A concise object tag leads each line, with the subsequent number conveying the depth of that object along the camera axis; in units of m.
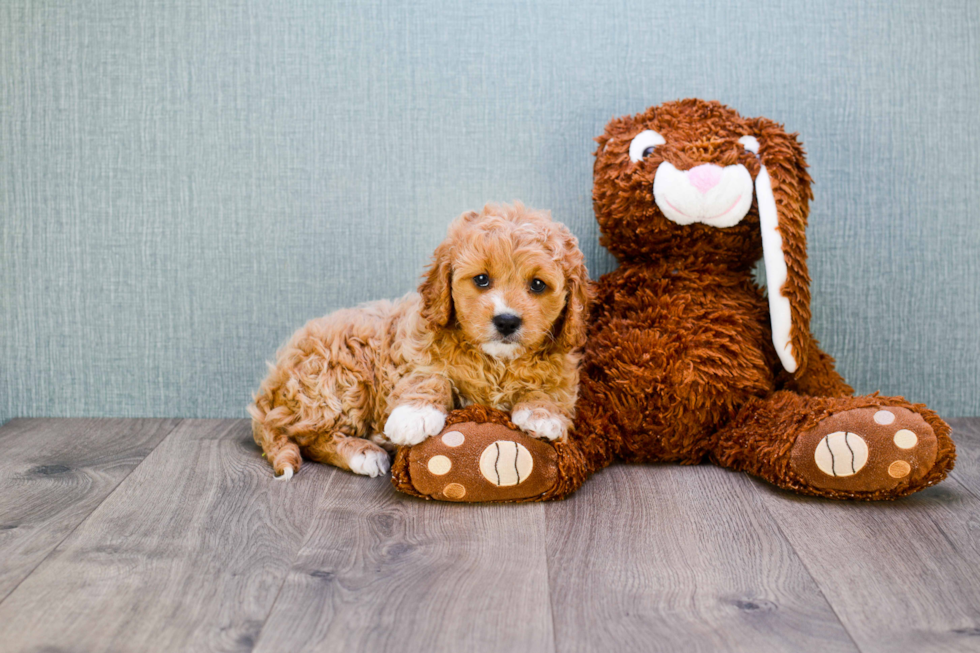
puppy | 1.48
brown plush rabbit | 1.52
